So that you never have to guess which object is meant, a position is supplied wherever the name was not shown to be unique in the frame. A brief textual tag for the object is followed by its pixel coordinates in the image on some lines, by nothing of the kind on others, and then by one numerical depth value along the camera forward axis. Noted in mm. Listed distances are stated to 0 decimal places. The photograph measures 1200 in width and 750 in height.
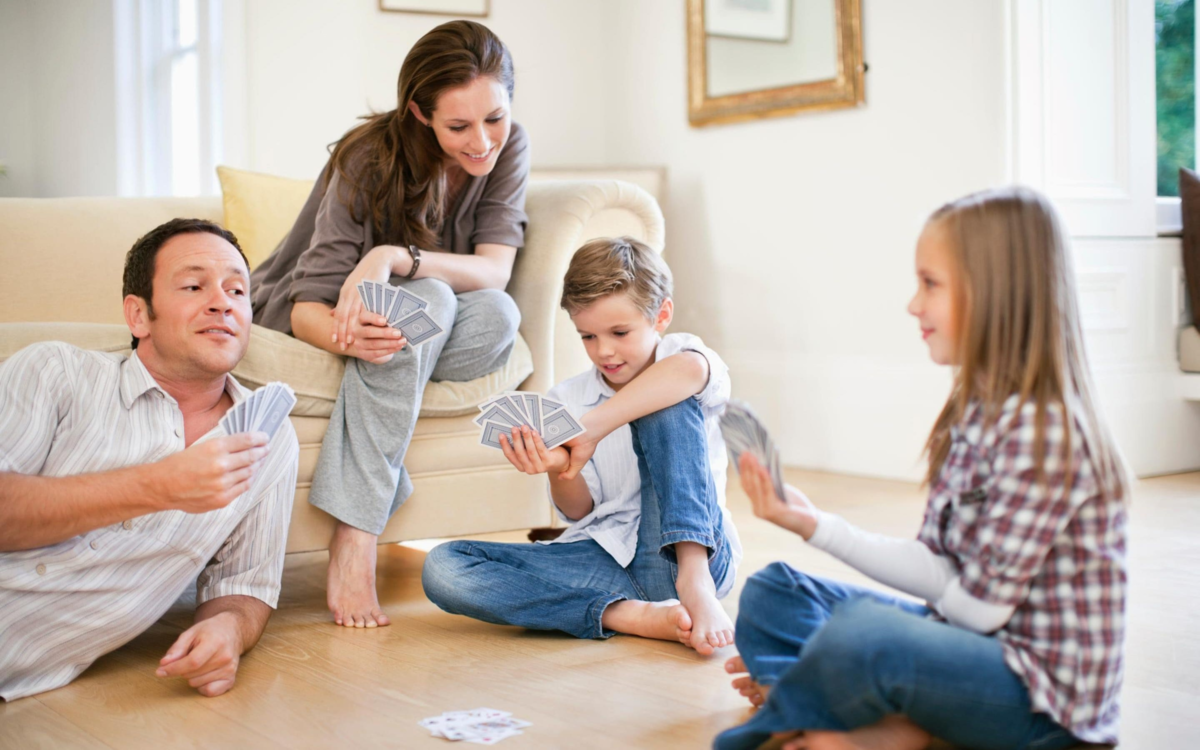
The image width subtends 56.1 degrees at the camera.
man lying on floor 1585
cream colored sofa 2197
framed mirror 3844
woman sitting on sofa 2146
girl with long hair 1271
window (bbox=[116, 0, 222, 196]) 4809
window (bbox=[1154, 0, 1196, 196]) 4145
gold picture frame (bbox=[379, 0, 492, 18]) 4590
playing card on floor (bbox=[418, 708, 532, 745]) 1488
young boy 1939
